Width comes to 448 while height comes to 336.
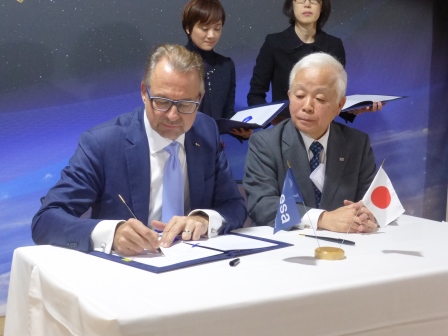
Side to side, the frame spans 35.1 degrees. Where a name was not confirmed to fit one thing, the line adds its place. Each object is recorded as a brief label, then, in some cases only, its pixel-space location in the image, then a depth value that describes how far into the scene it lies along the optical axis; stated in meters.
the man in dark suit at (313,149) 3.05
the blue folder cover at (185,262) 2.00
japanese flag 2.53
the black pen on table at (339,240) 2.45
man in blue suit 2.53
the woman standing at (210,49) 4.20
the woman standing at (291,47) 4.60
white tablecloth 1.68
